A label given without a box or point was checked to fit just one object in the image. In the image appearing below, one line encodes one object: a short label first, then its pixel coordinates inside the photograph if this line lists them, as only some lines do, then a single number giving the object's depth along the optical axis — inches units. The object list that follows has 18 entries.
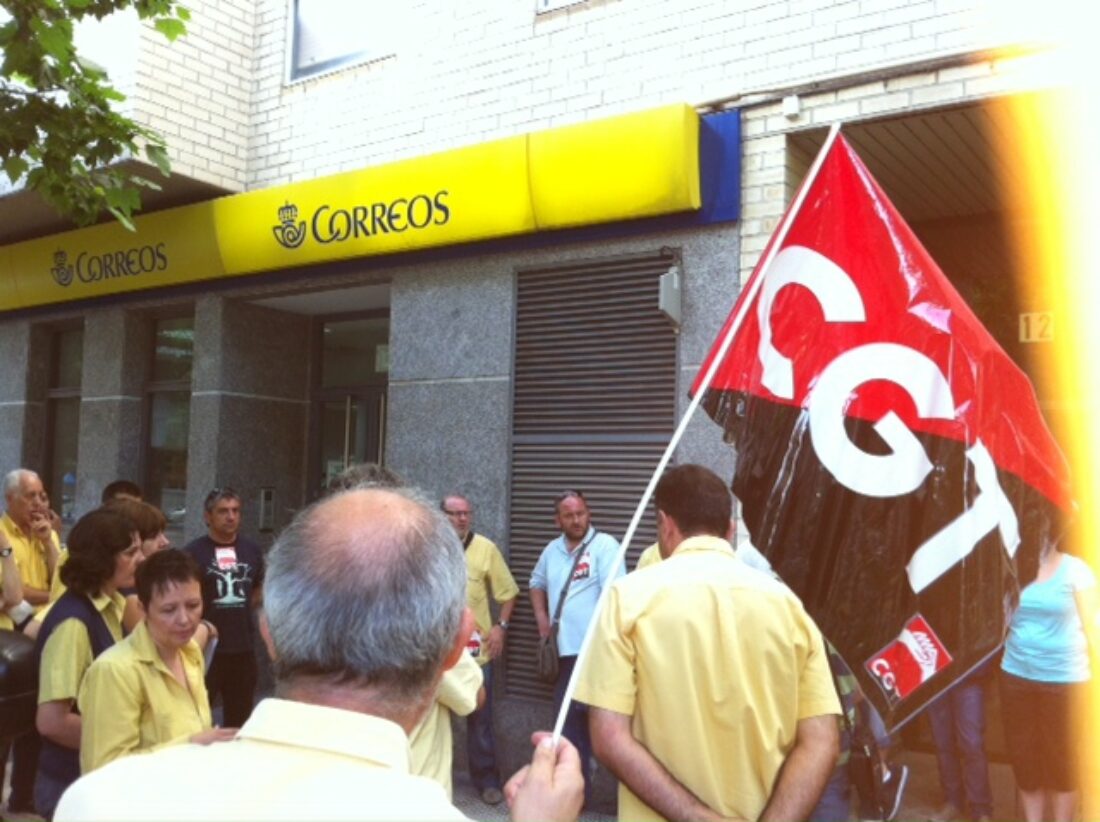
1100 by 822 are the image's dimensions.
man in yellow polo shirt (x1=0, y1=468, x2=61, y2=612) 245.6
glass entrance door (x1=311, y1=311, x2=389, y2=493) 362.9
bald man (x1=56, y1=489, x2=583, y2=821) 47.3
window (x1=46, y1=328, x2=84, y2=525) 419.8
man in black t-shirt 262.1
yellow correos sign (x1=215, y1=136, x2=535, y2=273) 271.7
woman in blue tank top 211.6
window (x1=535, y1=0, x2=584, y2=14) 279.0
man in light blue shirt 248.8
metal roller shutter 258.7
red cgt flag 106.3
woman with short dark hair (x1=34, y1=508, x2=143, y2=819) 138.9
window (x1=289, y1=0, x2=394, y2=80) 322.0
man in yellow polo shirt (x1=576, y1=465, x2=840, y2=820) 105.4
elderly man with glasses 260.5
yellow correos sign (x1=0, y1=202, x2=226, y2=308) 339.6
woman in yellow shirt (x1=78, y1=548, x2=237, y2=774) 127.0
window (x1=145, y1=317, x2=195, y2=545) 376.8
